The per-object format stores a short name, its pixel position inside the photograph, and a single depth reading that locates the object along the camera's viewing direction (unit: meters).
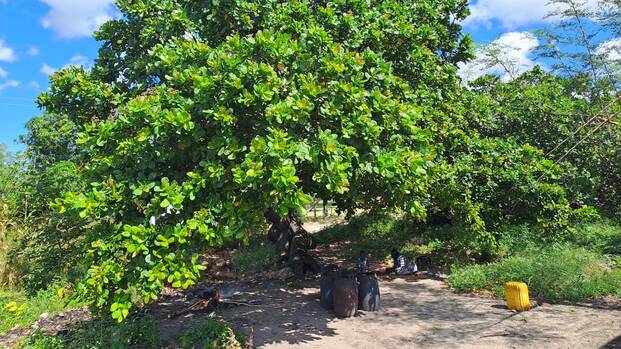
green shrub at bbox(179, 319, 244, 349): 5.32
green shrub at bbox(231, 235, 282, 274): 10.62
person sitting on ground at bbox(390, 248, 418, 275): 9.96
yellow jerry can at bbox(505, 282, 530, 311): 6.80
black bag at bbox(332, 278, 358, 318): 6.91
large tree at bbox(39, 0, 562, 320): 4.30
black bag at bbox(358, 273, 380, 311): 7.27
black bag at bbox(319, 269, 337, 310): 7.32
